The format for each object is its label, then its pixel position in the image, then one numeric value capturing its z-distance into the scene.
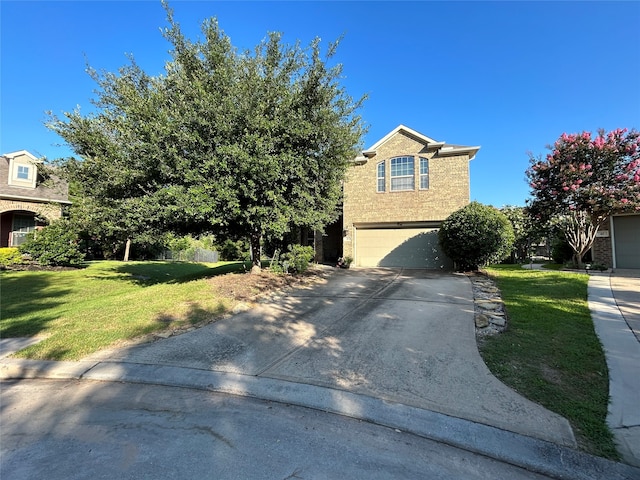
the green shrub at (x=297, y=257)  11.54
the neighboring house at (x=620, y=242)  14.05
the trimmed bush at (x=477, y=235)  11.73
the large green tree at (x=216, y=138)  8.02
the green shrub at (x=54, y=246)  14.82
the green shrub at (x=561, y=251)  15.27
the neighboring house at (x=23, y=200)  17.94
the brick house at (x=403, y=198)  15.23
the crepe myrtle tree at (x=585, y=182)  12.01
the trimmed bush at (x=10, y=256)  14.14
